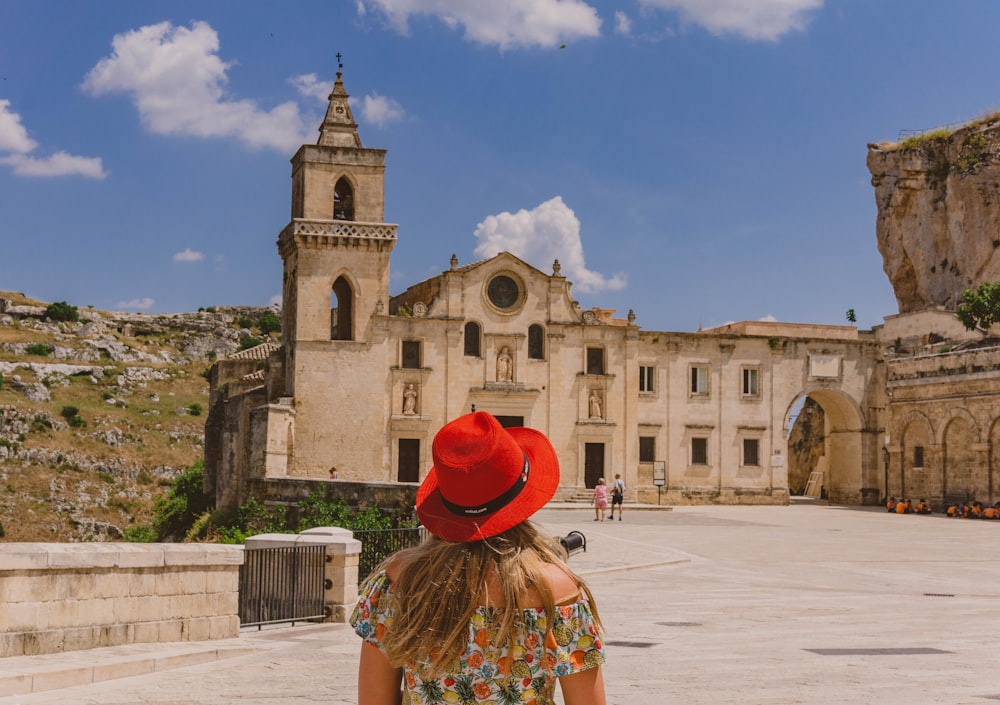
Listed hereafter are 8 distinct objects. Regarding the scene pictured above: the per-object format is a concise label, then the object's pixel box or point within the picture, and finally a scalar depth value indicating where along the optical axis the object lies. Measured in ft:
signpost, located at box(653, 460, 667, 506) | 143.84
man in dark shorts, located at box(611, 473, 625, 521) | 114.93
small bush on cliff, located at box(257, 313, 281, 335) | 381.19
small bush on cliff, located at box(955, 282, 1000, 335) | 156.35
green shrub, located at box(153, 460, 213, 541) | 157.89
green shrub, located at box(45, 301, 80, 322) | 351.46
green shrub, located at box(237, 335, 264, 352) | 356.79
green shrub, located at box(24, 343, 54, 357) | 315.58
